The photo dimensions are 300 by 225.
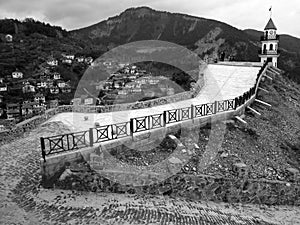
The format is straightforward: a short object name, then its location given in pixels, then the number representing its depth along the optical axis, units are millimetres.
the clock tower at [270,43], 33031
